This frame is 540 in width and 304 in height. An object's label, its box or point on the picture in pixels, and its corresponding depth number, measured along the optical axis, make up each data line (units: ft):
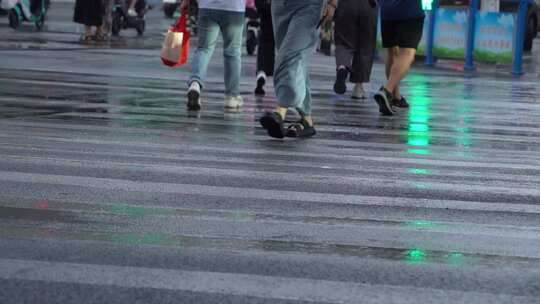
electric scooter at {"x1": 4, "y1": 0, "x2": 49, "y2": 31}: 106.42
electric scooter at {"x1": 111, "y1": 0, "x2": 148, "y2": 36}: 107.55
